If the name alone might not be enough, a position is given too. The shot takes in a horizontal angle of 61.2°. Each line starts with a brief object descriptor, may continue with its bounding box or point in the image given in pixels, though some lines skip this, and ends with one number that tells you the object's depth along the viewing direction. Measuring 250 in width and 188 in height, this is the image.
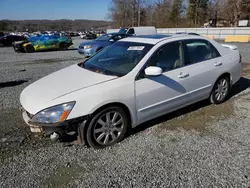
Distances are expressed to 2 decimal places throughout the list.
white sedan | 2.66
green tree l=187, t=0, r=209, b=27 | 46.52
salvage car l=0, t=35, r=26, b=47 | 22.77
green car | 16.16
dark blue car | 11.60
